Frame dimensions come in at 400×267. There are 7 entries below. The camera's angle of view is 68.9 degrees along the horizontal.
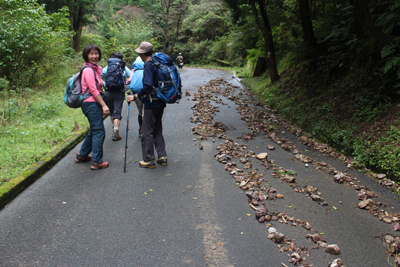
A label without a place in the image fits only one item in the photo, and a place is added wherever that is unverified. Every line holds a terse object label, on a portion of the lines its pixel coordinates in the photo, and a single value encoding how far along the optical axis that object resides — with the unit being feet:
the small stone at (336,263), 10.31
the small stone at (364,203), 14.39
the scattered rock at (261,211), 13.47
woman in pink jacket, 17.71
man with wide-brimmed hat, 18.30
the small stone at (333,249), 10.94
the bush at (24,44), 35.32
